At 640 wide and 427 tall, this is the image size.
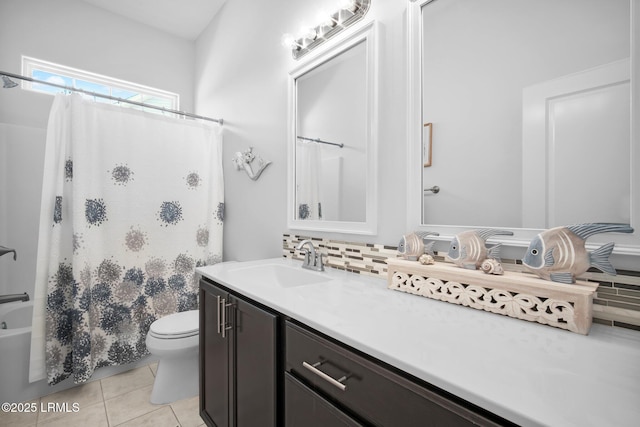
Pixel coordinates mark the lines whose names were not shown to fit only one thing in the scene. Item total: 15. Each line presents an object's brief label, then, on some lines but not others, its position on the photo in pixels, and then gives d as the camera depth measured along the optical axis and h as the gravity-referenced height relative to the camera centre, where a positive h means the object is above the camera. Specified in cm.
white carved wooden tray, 70 -23
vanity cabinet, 57 -46
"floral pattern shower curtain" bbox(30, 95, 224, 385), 182 -12
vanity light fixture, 140 +101
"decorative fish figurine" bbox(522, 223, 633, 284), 72 -10
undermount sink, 141 -32
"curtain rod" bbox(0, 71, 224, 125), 175 +80
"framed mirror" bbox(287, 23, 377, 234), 137 +41
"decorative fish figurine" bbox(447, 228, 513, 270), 93 -11
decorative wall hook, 207 +38
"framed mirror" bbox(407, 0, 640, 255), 77 +32
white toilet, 169 -88
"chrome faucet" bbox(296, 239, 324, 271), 151 -24
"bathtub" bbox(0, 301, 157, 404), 171 -96
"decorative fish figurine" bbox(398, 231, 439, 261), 109 -12
